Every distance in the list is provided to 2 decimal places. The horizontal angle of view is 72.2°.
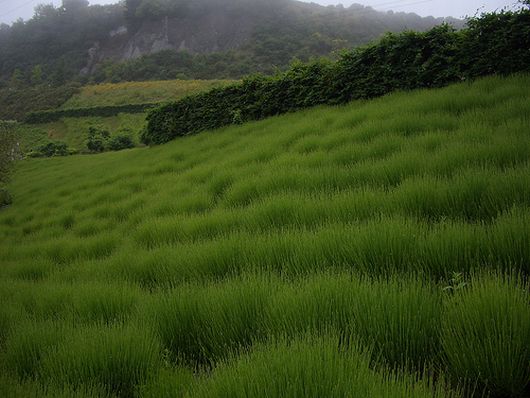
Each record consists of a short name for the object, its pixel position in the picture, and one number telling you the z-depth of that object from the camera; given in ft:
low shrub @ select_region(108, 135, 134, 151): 103.76
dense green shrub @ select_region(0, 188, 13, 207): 46.33
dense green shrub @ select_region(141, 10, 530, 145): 23.82
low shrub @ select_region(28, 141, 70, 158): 109.70
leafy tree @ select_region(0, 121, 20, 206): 52.30
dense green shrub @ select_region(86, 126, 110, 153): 107.93
